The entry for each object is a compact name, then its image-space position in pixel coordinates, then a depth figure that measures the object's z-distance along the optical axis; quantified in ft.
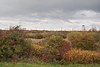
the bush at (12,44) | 41.22
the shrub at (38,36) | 72.38
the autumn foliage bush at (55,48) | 40.93
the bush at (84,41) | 46.36
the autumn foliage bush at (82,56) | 39.96
